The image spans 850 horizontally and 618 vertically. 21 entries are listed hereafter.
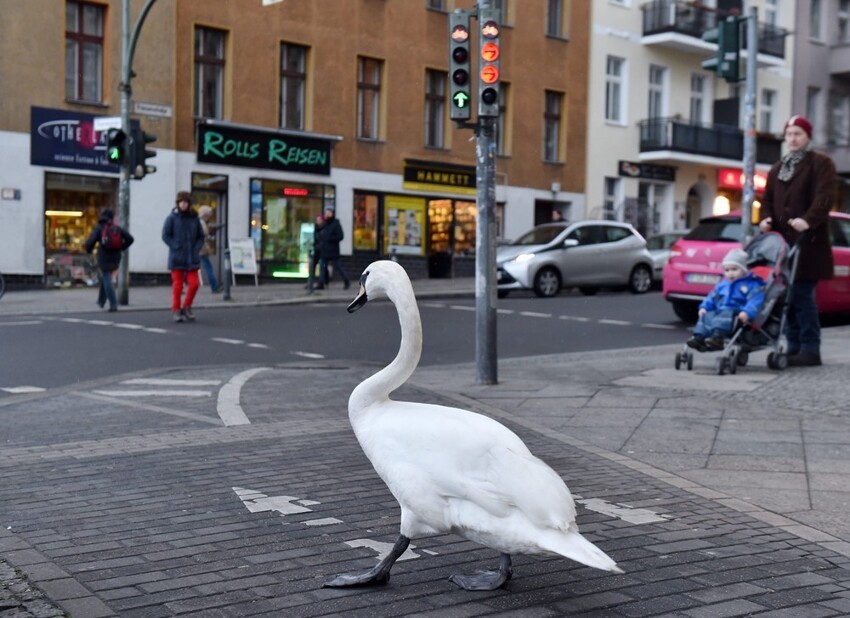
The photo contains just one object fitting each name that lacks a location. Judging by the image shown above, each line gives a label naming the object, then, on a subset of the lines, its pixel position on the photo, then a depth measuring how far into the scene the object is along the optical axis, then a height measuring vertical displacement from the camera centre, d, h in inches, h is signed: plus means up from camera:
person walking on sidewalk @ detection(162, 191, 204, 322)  685.3 -0.1
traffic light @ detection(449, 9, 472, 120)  410.9 +65.2
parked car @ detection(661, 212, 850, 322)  671.8 -1.7
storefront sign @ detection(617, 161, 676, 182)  1544.0 +114.7
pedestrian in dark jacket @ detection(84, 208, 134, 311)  769.6 -6.7
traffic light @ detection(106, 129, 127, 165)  822.5 +70.3
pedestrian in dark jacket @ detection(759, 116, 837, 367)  419.8 +17.1
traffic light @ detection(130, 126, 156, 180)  825.5 +65.8
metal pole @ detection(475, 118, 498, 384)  410.9 -1.0
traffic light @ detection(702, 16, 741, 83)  693.9 +121.9
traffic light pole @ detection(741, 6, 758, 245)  714.2 +90.1
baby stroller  432.1 -20.9
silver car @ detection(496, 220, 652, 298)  970.1 -1.9
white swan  155.7 -29.6
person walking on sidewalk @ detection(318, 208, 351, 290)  1055.6 +6.8
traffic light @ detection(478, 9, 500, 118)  406.9 +66.1
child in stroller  438.0 -15.4
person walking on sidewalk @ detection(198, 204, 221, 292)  992.2 +4.7
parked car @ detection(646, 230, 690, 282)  1090.1 +11.1
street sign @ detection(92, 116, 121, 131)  845.2 +88.0
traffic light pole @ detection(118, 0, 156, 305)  829.2 +56.8
